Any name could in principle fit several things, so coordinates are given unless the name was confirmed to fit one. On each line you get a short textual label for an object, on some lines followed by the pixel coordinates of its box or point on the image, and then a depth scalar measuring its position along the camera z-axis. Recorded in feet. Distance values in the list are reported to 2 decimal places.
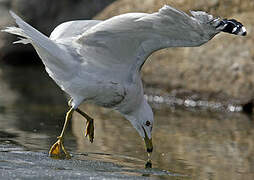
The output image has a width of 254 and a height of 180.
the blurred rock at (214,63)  38.78
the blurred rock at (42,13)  51.96
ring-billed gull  22.27
